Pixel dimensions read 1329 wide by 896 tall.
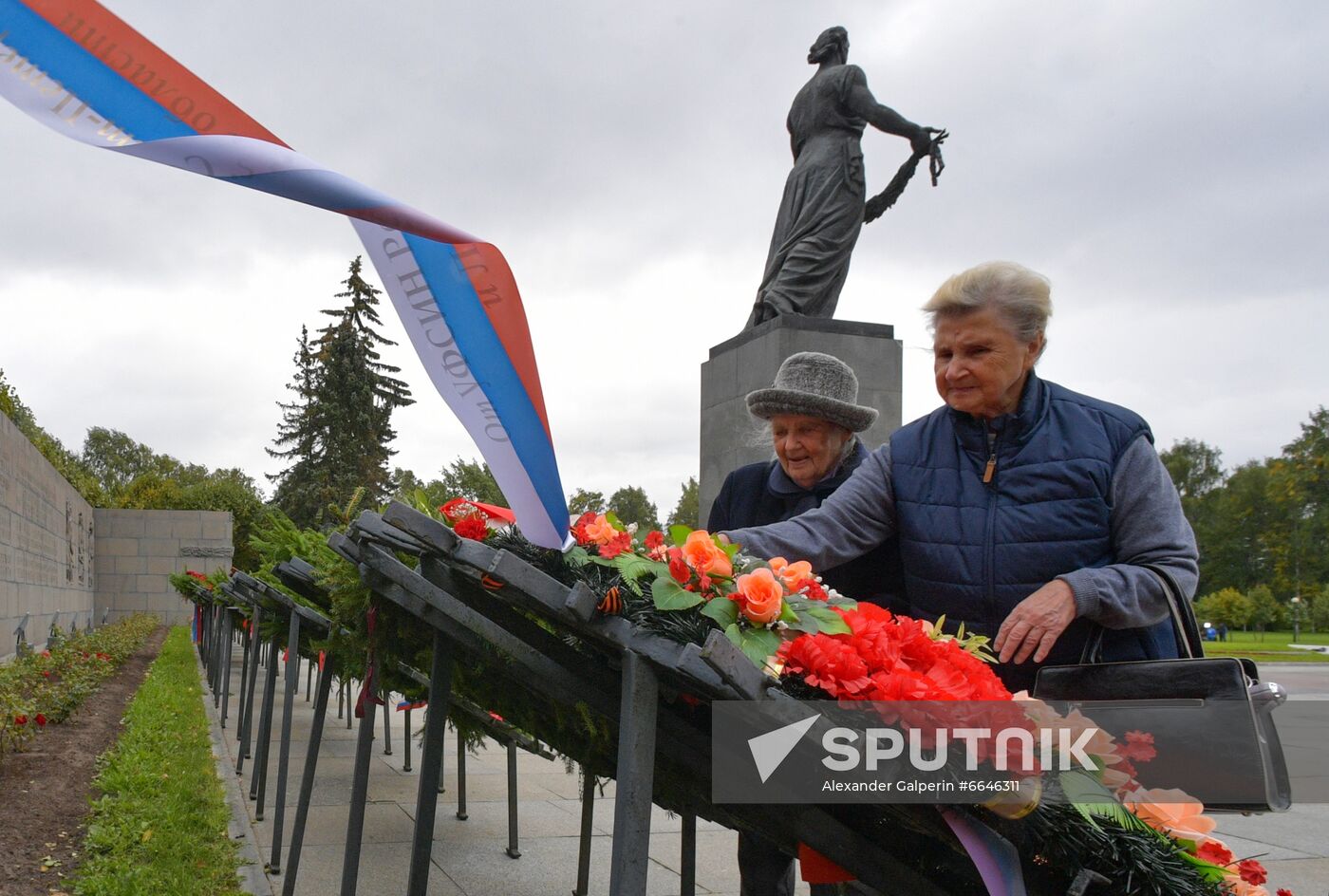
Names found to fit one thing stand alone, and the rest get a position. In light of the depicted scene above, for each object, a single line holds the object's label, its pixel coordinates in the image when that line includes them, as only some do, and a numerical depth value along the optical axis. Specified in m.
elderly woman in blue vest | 1.92
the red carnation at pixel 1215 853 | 1.39
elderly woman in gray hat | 2.63
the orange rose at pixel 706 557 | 1.51
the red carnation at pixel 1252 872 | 1.43
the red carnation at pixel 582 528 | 1.60
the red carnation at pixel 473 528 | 1.69
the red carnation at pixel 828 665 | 1.33
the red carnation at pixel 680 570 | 1.49
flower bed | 6.00
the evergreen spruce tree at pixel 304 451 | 42.72
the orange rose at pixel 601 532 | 1.59
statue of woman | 8.99
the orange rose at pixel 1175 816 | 1.42
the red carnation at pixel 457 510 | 1.82
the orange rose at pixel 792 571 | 1.59
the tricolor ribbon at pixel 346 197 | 1.27
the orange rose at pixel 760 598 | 1.43
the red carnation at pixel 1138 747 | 1.65
